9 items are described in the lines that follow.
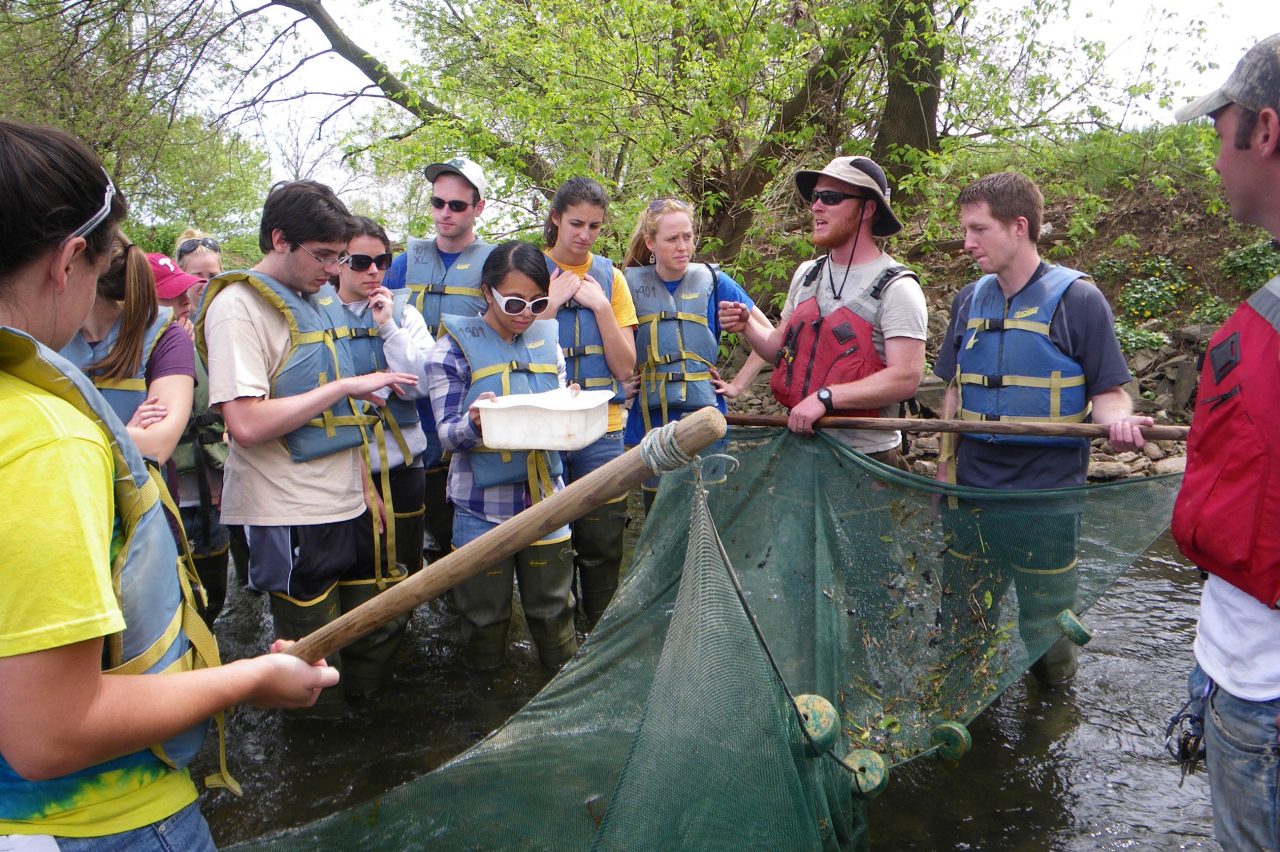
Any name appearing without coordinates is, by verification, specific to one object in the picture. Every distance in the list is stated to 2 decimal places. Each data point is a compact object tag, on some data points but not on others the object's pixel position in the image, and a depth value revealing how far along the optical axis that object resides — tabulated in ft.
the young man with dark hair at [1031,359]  10.98
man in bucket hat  11.43
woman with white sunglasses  11.50
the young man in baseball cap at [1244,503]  5.43
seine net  6.31
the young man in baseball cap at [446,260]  14.78
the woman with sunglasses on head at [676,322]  15.55
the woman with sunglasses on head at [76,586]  3.59
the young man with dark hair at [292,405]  10.18
